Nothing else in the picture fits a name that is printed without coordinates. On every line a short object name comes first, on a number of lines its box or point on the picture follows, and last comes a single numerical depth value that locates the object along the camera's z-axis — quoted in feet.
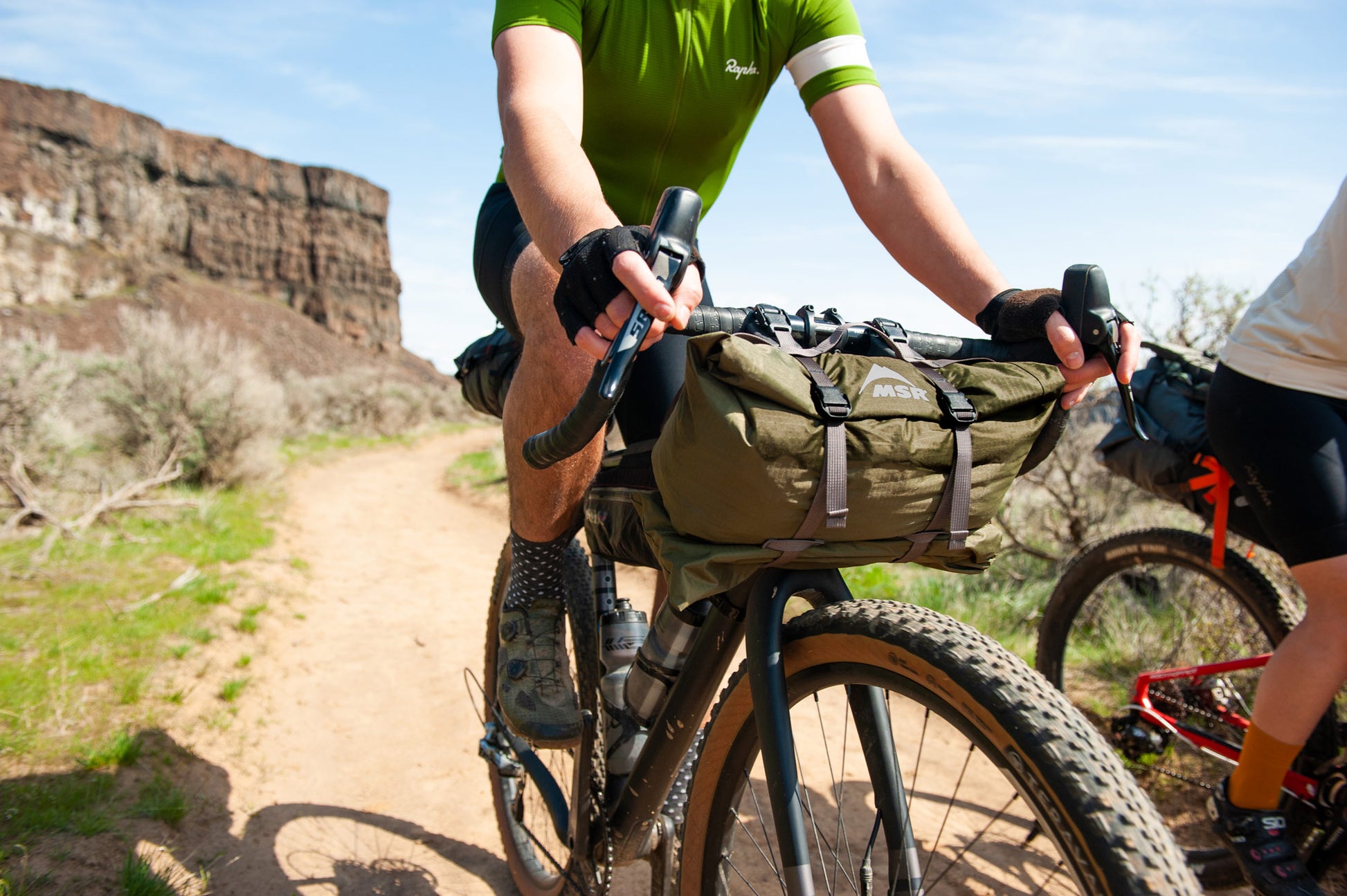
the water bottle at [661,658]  4.96
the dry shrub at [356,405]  75.20
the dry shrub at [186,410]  29.27
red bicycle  7.36
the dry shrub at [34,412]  21.15
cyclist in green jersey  4.75
